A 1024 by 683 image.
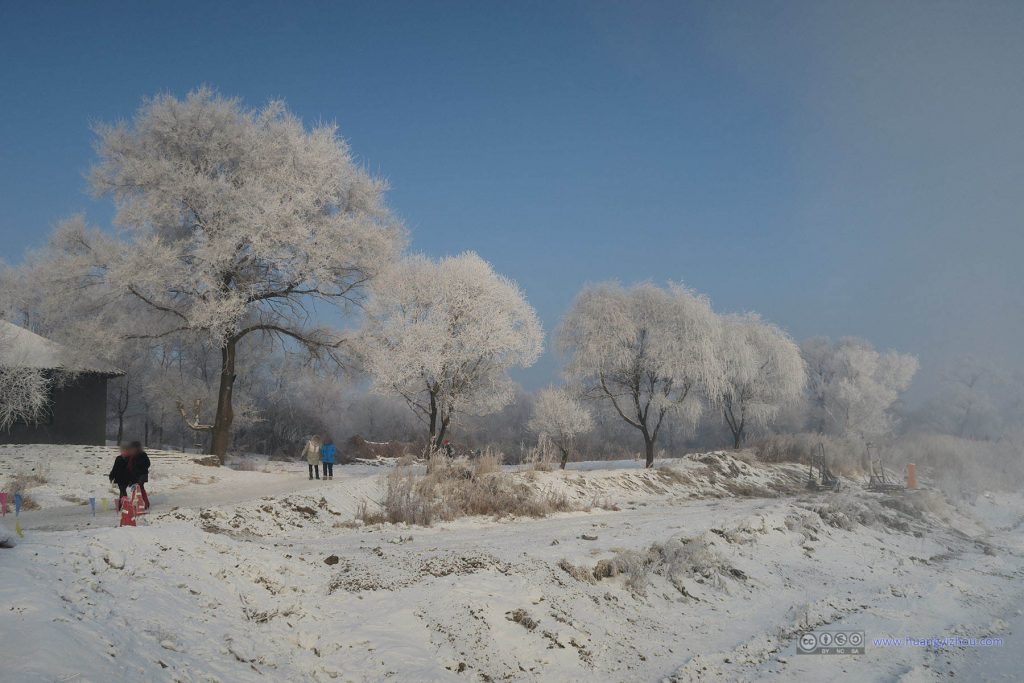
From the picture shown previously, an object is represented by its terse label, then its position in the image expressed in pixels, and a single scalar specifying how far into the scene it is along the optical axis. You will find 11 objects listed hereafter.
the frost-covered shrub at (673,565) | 9.09
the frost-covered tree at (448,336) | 24.17
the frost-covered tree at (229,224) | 20.75
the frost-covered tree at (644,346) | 29.53
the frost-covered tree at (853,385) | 52.16
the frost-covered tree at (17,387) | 18.58
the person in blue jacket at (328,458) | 19.62
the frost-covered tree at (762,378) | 40.47
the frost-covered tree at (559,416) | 29.22
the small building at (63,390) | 21.03
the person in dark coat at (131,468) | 12.23
